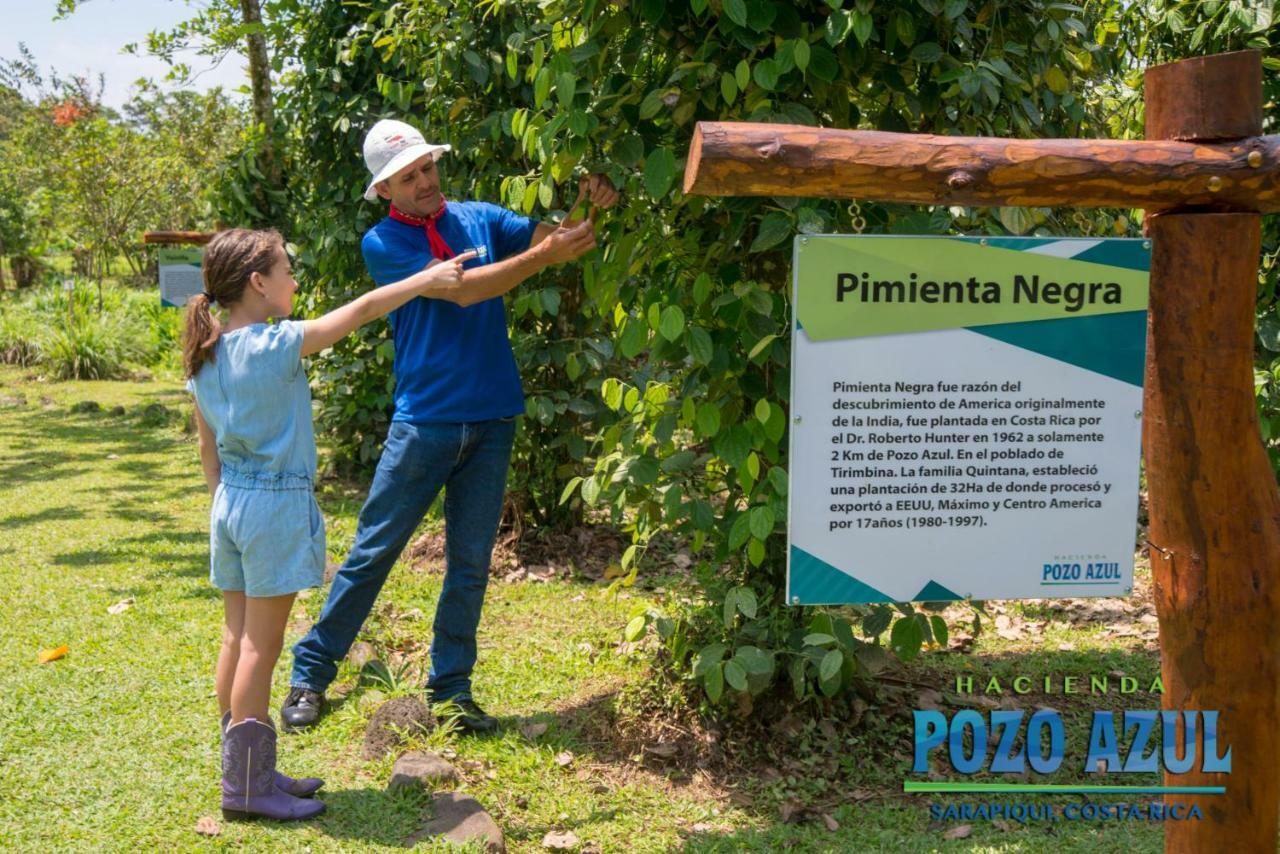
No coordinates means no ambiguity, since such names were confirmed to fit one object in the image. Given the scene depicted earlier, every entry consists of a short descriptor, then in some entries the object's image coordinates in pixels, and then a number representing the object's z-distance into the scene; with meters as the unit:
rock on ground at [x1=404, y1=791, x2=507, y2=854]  3.28
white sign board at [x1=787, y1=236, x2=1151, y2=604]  2.48
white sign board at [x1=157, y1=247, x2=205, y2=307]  11.25
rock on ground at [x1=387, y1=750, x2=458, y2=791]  3.58
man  4.00
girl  3.35
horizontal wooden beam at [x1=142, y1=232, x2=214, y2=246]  11.15
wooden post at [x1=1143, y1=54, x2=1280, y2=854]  2.48
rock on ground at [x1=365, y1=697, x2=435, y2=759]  3.89
